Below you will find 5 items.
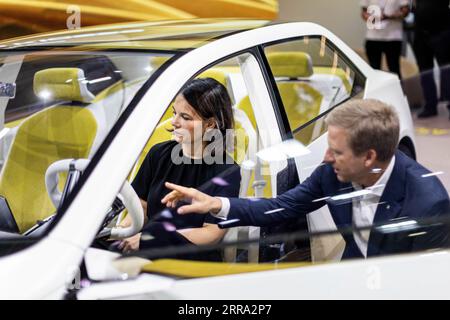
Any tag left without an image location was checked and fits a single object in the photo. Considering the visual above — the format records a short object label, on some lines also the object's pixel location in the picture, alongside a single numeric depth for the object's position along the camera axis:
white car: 2.56
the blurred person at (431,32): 7.50
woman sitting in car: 2.84
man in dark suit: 2.84
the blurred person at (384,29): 7.22
